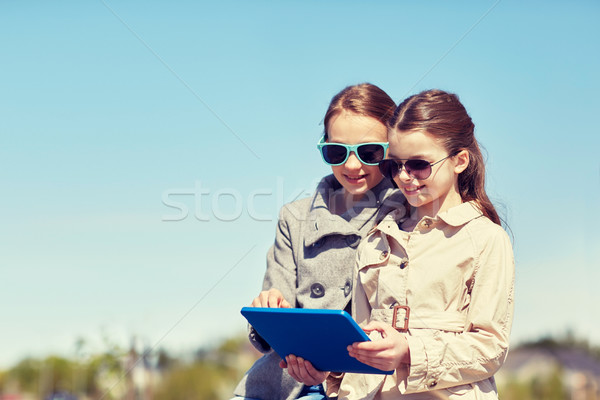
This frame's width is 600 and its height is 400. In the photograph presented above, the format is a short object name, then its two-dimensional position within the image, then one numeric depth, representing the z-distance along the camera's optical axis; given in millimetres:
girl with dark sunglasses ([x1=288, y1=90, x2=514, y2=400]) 2174
